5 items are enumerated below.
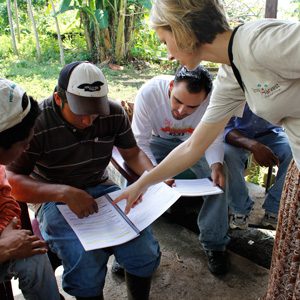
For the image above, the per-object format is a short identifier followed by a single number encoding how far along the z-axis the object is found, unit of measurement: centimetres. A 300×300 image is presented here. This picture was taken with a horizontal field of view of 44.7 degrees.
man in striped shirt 155
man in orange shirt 128
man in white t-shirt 201
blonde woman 103
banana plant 557
